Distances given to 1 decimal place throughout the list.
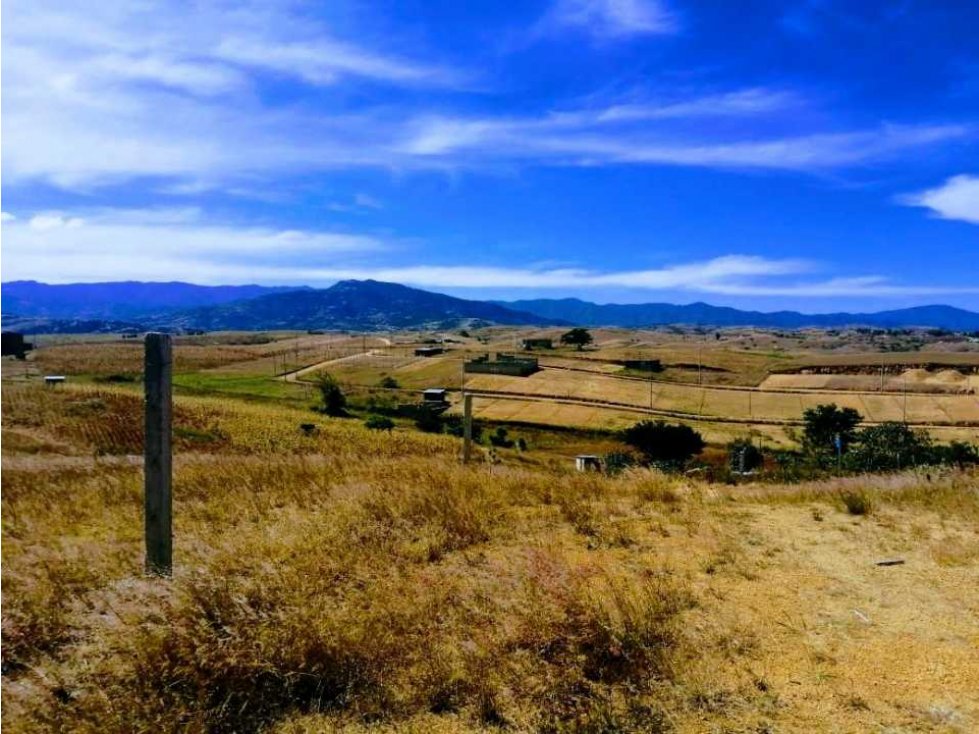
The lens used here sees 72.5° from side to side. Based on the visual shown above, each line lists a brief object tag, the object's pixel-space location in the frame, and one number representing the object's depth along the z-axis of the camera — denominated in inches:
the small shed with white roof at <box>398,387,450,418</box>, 2723.9
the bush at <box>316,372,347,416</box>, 2668.3
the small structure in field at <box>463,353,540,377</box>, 3934.5
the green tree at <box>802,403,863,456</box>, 2241.6
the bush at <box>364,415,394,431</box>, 2190.5
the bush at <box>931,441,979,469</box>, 1172.7
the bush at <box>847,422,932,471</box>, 1055.2
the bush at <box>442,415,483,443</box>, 2365.7
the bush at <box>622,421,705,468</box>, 2162.9
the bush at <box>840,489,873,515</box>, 417.0
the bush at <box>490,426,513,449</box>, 2171.6
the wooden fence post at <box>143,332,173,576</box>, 224.1
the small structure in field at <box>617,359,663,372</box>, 4263.8
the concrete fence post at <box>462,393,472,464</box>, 589.6
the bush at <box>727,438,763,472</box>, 1702.0
